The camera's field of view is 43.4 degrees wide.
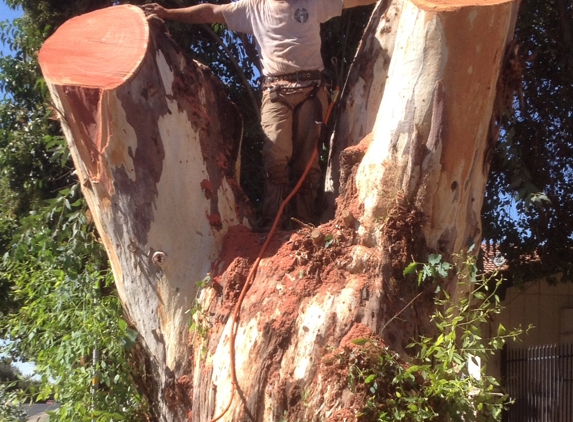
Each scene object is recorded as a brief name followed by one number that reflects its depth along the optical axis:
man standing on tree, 4.49
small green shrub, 3.25
